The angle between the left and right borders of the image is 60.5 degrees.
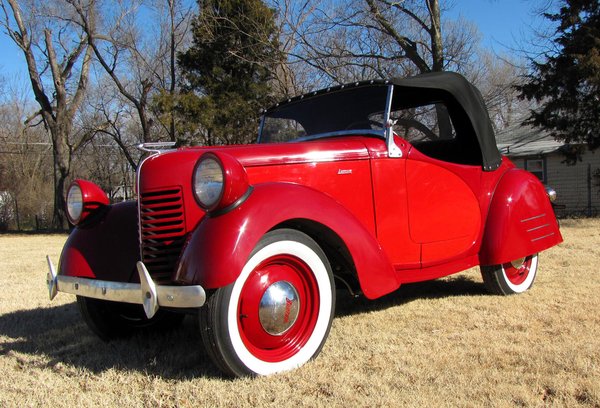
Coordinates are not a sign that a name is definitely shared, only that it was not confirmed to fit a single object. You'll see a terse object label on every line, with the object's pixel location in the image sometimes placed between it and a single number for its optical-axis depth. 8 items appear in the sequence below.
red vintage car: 2.66
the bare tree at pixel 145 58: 19.61
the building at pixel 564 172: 17.38
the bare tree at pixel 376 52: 14.48
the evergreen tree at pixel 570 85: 13.21
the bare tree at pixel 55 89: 20.55
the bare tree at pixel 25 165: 30.78
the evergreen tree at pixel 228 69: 15.54
